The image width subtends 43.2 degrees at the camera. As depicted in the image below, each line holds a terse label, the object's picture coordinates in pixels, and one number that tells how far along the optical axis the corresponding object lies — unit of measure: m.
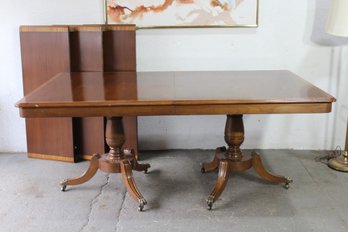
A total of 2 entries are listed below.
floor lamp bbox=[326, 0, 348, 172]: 3.00
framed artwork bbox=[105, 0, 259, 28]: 3.42
